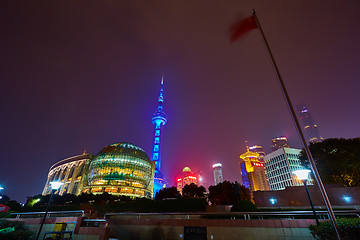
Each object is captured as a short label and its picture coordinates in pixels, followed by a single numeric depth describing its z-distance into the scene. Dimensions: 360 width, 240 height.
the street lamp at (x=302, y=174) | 11.56
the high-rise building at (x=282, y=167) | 94.74
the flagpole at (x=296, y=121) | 6.95
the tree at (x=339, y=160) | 34.88
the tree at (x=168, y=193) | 55.78
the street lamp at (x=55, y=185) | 12.45
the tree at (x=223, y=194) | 38.53
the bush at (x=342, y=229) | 7.05
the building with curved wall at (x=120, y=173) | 80.06
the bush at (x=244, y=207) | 14.50
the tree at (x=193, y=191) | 54.05
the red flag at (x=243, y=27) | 11.98
